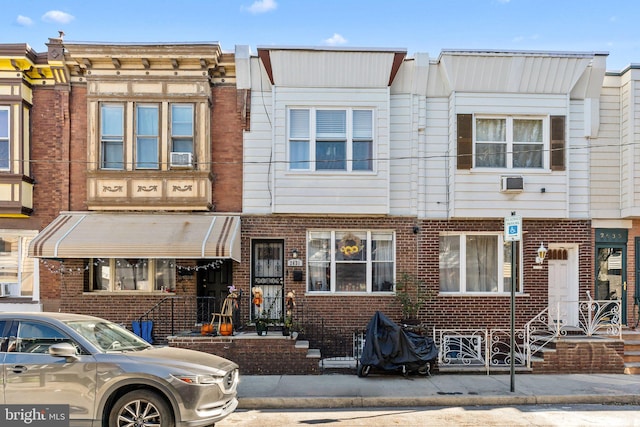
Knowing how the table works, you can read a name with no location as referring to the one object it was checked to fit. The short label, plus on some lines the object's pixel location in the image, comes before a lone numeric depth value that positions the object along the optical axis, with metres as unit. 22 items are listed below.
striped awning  11.05
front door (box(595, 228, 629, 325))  12.70
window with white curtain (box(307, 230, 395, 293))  12.69
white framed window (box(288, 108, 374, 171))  12.48
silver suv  6.23
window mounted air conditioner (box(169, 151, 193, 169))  12.27
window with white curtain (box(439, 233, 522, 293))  12.82
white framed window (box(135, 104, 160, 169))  12.55
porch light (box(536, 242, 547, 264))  12.47
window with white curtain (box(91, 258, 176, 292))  12.67
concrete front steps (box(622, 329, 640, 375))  10.91
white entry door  12.72
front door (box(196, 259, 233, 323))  12.61
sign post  9.15
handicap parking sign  9.15
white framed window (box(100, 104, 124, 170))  12.55
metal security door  12.62
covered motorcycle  10.19
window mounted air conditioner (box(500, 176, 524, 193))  12.19
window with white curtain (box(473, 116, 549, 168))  12.66
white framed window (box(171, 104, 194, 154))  12.58
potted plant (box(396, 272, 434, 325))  12.10
